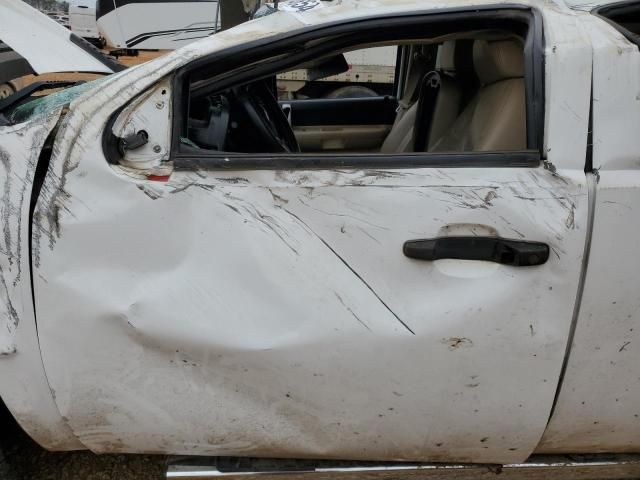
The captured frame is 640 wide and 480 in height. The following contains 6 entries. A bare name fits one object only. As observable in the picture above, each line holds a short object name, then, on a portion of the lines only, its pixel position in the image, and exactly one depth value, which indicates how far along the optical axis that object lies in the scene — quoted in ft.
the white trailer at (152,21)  40.24
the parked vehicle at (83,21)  56.03
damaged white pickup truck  4.93
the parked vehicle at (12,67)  6.78
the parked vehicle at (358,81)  28.53
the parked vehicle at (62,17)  64.71
